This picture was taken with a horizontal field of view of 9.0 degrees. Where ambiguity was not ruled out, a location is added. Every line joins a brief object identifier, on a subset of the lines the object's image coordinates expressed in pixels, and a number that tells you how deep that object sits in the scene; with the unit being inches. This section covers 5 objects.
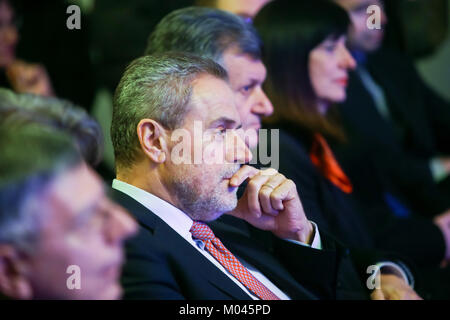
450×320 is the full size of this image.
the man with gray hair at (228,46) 176.9
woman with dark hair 183.5
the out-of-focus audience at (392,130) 198.4
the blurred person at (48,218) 151.2
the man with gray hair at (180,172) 163.3
